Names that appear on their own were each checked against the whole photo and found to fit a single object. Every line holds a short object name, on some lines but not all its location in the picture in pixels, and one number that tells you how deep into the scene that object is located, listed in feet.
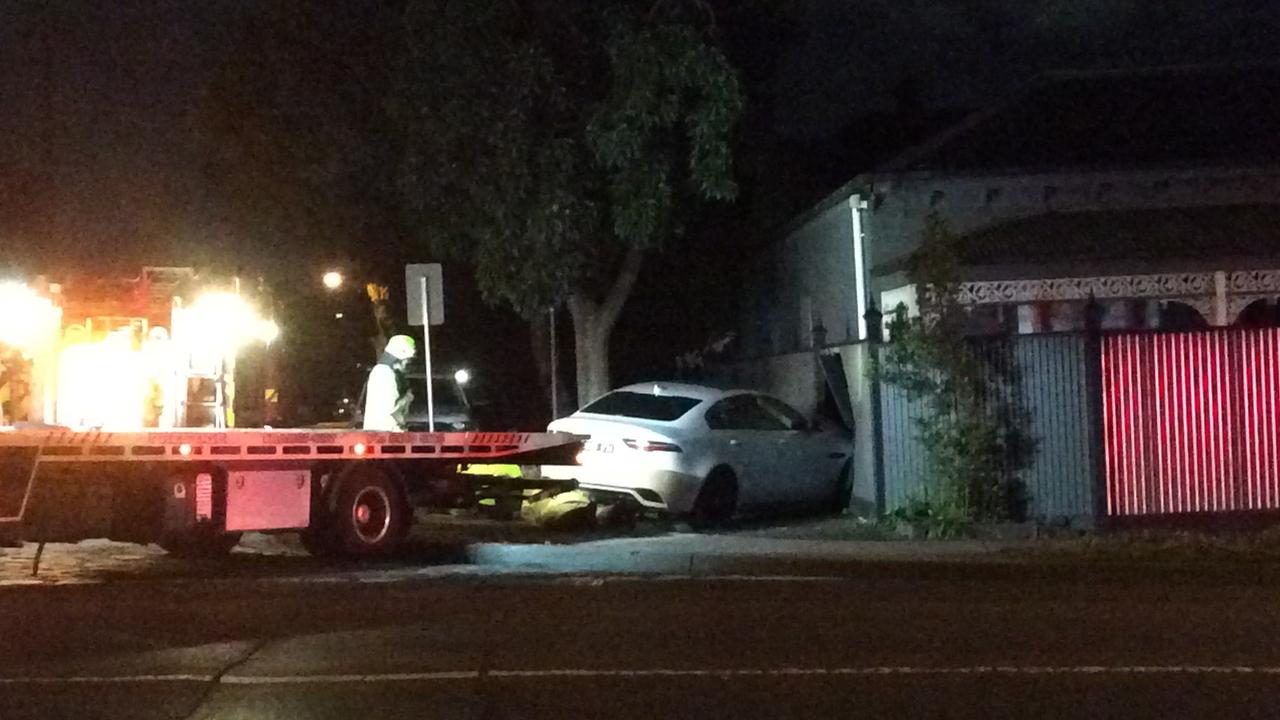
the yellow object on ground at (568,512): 55.72
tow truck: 44.80
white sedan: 54.34
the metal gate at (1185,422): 53.26
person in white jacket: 51.21
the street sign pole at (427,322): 54.90
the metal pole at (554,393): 79.33
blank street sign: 55.57
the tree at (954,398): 52.06
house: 65.31
